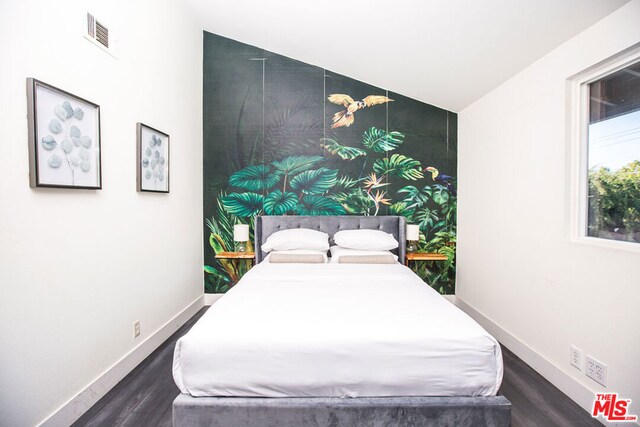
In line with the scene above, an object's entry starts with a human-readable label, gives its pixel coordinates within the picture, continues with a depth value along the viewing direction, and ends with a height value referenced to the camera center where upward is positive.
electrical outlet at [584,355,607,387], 1.77 -0.92
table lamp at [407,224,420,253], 3.50 -0.25
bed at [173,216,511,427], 1.44 -0.76
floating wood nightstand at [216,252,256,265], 3.41 -0.50
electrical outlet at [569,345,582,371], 1.94 -0.91
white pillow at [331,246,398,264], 3.12 -0.43
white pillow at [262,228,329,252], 3.21 -0.33
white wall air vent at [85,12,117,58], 1.90 +1.09
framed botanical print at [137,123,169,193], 2.41 +0.40
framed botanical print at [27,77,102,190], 1.50 +0.37
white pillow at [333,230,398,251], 3.23 -0.32
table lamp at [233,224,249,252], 3.48 -0.26
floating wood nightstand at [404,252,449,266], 3.38 -0.51
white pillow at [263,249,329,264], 3.05 -0.46
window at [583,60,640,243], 1.75 +0.32
